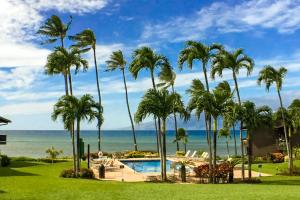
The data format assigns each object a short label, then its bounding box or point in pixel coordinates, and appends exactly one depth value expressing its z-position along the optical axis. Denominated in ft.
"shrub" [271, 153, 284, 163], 126.31
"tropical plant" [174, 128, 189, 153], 169.39
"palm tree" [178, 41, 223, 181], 91.91
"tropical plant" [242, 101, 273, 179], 81.05
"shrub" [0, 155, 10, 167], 107.69
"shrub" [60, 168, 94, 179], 84.89
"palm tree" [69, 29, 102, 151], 166.30
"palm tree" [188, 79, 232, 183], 79.20
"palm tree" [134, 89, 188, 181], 81.76
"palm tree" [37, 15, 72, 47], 133.80
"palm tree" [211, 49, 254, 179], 92.68
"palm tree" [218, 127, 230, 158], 119.14
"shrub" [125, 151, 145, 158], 141.49
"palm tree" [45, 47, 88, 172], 106.11
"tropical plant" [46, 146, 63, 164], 130.70
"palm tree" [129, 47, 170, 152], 116.51
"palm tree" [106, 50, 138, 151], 184.55
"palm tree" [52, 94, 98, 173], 85.56
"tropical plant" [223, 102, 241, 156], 80.12
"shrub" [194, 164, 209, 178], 83.76
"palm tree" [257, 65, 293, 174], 95.50
